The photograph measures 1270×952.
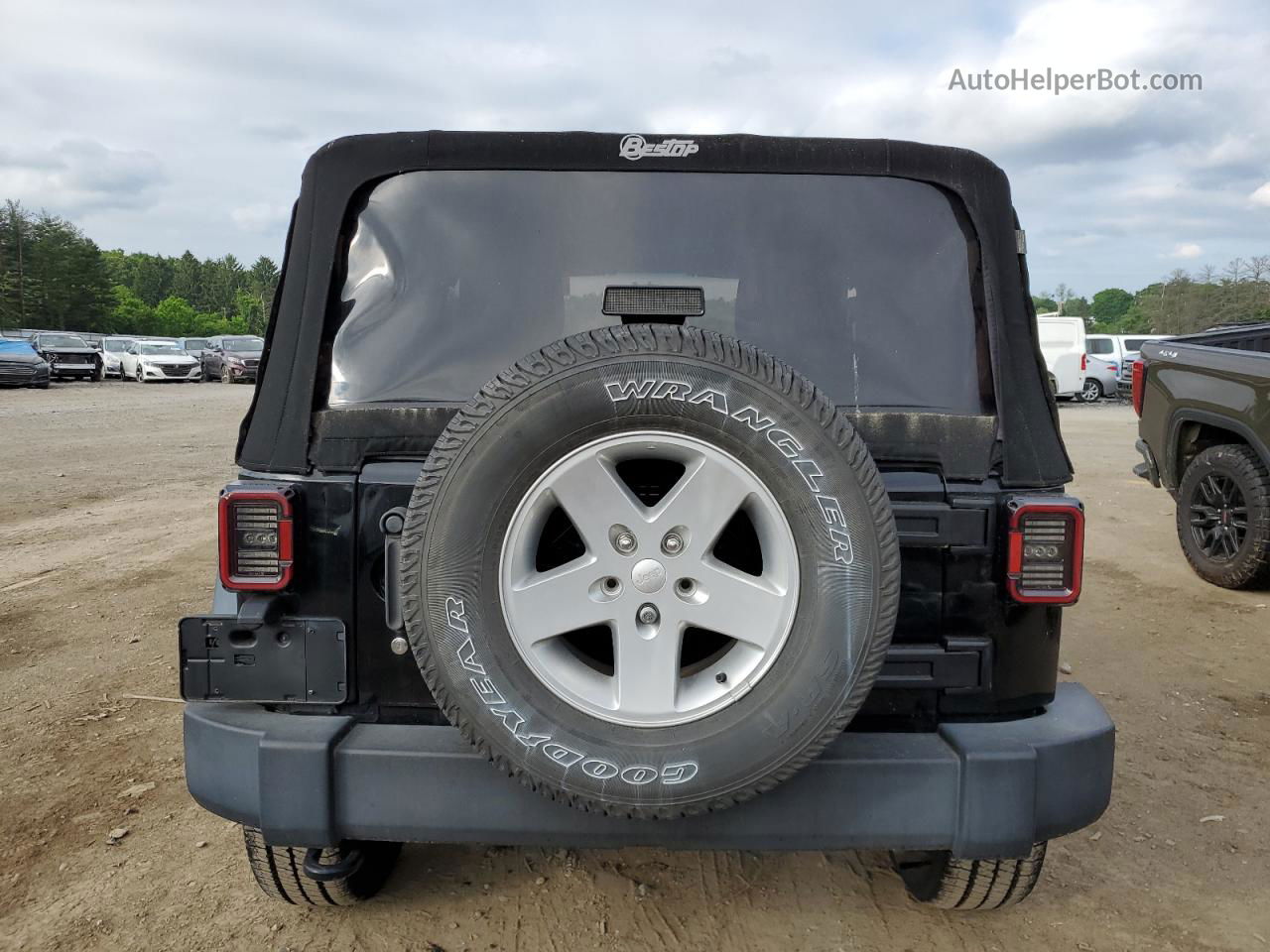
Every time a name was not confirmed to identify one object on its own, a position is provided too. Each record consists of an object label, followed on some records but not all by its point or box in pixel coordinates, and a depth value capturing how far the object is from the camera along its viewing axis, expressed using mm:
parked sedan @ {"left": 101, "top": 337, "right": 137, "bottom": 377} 33312
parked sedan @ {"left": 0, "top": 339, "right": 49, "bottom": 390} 25328
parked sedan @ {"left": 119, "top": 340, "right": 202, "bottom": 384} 31922
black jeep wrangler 1937
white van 23938
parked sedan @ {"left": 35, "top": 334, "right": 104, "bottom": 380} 30125
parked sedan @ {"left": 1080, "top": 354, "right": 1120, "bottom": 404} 27062
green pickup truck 6090
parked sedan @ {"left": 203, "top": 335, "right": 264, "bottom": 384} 33500
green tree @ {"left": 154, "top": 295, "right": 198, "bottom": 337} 87875
